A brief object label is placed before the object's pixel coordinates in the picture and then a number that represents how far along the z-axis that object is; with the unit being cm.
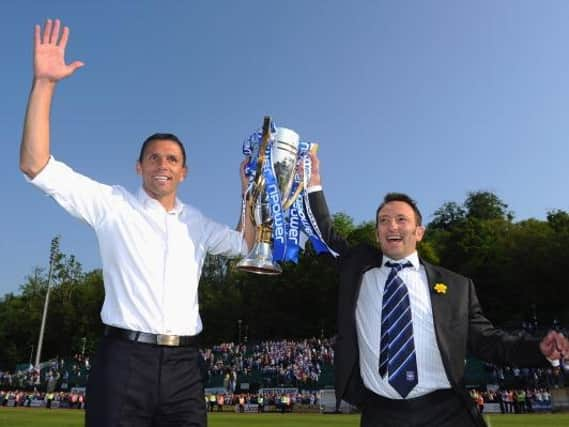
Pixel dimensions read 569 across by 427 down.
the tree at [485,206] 8175
